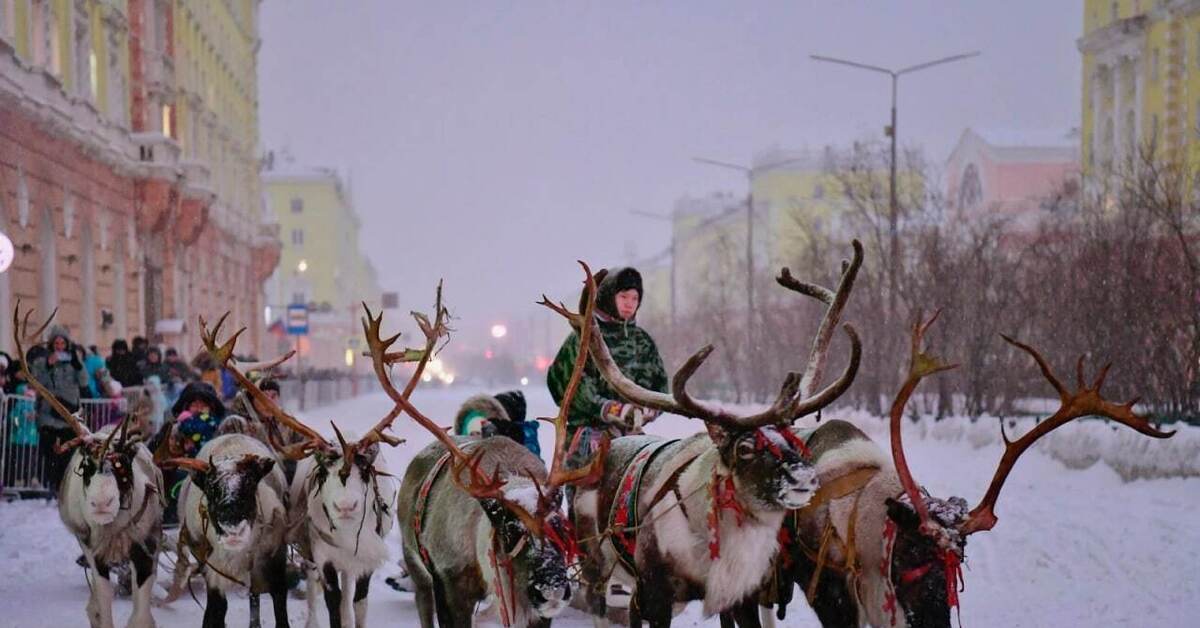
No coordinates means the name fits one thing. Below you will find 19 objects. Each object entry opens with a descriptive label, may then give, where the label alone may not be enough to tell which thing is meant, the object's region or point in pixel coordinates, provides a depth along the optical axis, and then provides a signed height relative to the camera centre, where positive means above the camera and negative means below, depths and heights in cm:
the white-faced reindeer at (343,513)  895 -137
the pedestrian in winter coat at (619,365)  908 -44
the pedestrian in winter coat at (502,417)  1004 -86
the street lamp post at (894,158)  2531 +247
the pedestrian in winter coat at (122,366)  2003 -90
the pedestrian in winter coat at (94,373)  1875 -93
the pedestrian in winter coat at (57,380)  1596 -88
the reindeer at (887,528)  678 -117
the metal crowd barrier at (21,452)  1693 -178
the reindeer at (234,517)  877 -137
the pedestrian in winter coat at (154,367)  2141 -98
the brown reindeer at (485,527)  715 -121
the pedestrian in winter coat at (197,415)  1119 -90
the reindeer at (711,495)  689 -100
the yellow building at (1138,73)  4931 +799
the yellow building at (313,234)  12125 +564
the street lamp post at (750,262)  3747 +86
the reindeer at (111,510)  962 -142
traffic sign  4422 -68
